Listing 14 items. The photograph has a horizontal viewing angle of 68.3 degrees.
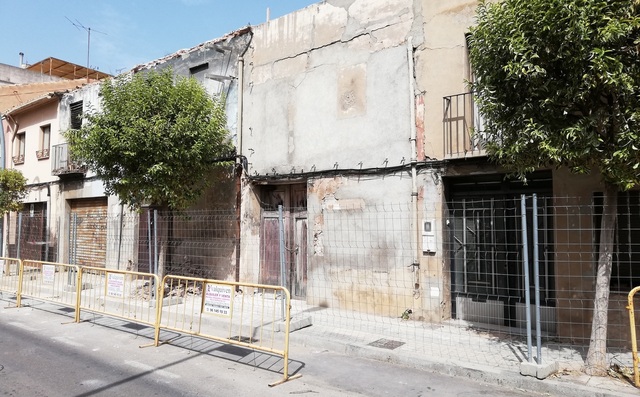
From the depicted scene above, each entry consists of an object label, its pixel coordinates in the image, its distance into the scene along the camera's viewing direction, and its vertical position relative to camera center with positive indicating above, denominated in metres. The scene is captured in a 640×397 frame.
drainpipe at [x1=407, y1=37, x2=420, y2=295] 8.78 +0.97
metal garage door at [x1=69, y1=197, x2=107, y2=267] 15.34 -0.22
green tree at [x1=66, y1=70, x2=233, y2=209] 10.13 +1.99
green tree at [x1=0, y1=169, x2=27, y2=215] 15.93 +1.41
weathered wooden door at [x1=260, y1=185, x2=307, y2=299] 11.21 -0.20
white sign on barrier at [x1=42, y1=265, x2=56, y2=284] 10.27 -0.98
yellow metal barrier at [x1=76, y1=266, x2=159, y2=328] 8.51 -1.32
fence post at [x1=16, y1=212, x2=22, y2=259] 14.87 -0.02
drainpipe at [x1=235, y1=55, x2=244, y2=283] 11.97 +1.60
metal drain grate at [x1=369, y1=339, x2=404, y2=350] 6.95 -1.73
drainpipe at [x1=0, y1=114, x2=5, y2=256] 16.56 +2.56
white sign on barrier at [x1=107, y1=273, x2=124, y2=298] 8.51 -1.01
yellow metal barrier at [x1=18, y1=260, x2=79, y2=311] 10.33 -1.24
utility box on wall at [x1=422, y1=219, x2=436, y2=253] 8.56 -0.14
